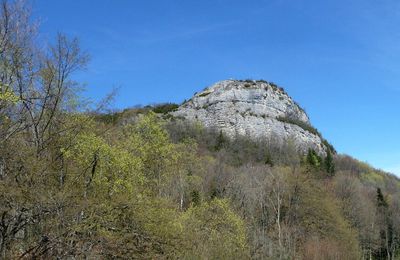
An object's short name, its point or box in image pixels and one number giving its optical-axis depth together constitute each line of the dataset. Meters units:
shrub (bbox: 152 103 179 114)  137.00
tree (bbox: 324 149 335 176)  90.96
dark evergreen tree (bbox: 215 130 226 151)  98.44
